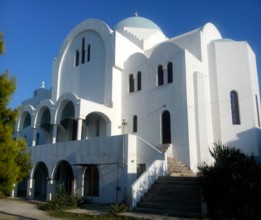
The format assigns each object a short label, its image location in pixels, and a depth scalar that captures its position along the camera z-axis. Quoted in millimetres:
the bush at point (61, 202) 15211
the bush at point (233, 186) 10258
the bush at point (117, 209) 12531
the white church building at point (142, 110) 16797
